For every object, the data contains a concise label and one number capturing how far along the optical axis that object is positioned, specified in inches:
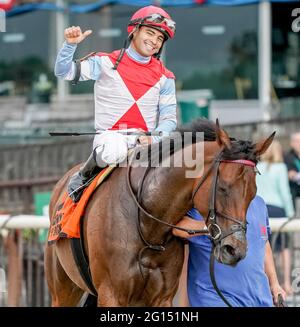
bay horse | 397.0
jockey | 444.9
